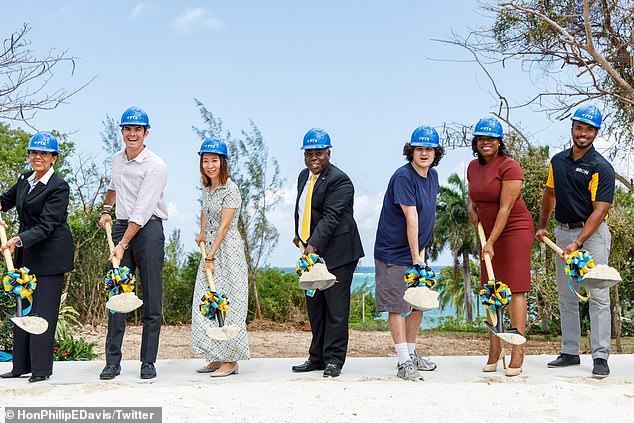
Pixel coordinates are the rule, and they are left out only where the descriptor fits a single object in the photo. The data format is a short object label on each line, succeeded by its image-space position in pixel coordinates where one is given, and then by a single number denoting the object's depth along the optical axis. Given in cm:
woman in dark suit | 475
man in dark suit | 487
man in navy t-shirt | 478
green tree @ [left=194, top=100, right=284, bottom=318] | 1384
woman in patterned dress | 493
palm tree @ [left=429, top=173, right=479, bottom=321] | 2956
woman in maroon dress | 481
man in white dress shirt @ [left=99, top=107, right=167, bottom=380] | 477
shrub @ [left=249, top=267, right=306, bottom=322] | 1413
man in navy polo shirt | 496
